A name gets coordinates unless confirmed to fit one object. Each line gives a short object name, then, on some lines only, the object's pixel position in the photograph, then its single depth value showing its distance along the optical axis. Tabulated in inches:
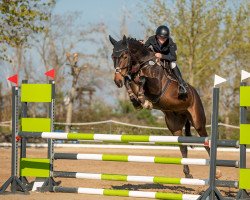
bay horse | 667.4
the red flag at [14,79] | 682.8
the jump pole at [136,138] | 543.5
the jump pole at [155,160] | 566.2
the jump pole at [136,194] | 548.7
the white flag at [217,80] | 544.0
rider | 727.7
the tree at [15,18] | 1446.9
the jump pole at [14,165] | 652.1
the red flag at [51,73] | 676.1
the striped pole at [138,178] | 552.7
